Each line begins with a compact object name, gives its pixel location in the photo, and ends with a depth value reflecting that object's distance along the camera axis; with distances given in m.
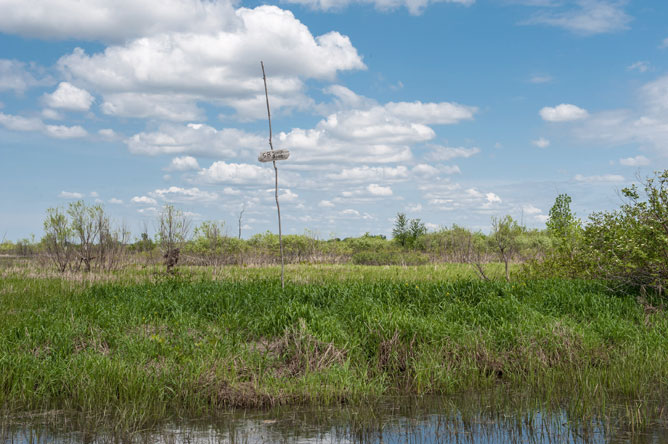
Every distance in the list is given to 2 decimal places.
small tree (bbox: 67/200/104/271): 23.09
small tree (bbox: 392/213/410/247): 53.84
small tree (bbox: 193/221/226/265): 24.59
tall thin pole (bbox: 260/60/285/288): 12.86
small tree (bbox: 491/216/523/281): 16.90
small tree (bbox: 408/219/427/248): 53.66
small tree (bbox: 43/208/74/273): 22.88
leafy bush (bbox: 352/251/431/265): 35.34
